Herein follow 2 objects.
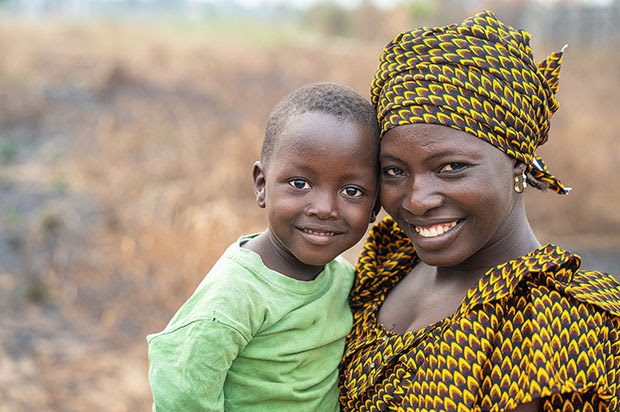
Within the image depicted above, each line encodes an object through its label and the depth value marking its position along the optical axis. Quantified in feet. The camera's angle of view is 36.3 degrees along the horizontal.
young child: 2.83
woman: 2.61
